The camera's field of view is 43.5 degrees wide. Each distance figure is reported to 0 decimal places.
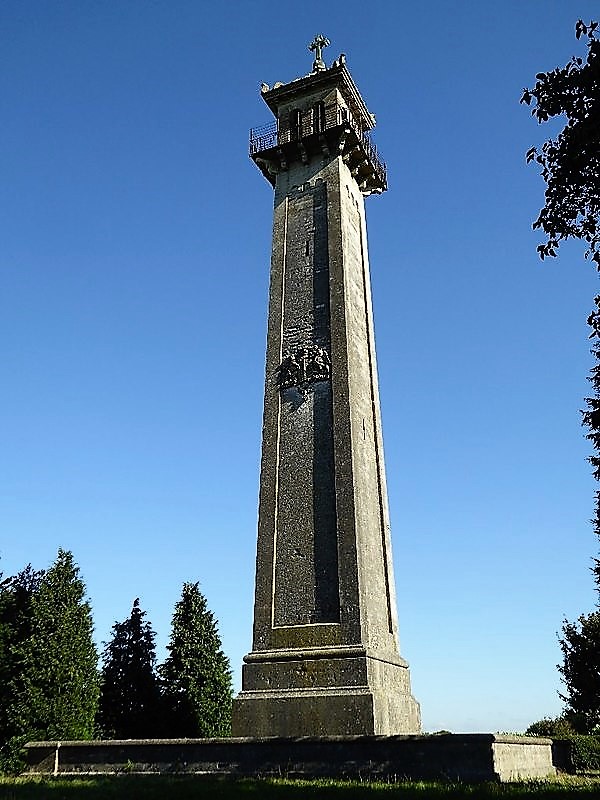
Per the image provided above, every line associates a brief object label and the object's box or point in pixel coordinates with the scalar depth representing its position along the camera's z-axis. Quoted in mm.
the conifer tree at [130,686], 29375
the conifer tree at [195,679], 28719
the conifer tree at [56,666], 24625
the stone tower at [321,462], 18125
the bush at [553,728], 31747
